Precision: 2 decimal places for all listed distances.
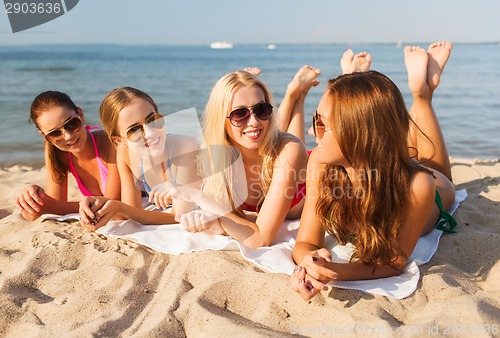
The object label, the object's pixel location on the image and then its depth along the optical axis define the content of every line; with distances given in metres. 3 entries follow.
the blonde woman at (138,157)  3.47
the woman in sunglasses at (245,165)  3.32
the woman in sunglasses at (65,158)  3.85
